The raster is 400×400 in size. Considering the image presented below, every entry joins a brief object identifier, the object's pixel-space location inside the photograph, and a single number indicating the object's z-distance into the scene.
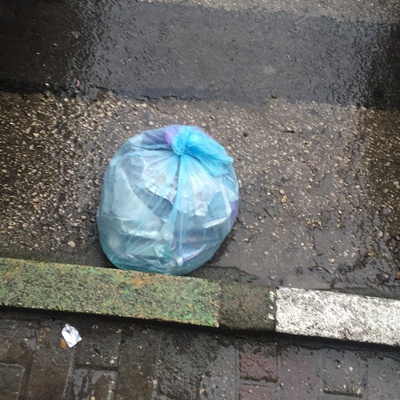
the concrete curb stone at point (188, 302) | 2.32
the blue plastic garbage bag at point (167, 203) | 2.30
